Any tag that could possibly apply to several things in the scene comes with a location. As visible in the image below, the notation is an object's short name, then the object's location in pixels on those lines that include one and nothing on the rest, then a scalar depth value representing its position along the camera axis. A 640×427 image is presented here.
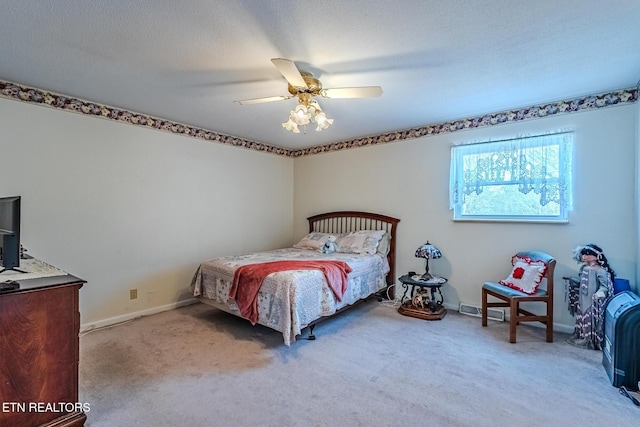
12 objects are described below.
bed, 2.79
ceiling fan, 2.42
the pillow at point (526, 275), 2.98
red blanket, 2.92
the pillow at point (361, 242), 4.18
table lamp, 3.68
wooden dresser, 1.54
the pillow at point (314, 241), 4.54
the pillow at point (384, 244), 4.26
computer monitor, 1.72
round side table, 3.57
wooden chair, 2.88
